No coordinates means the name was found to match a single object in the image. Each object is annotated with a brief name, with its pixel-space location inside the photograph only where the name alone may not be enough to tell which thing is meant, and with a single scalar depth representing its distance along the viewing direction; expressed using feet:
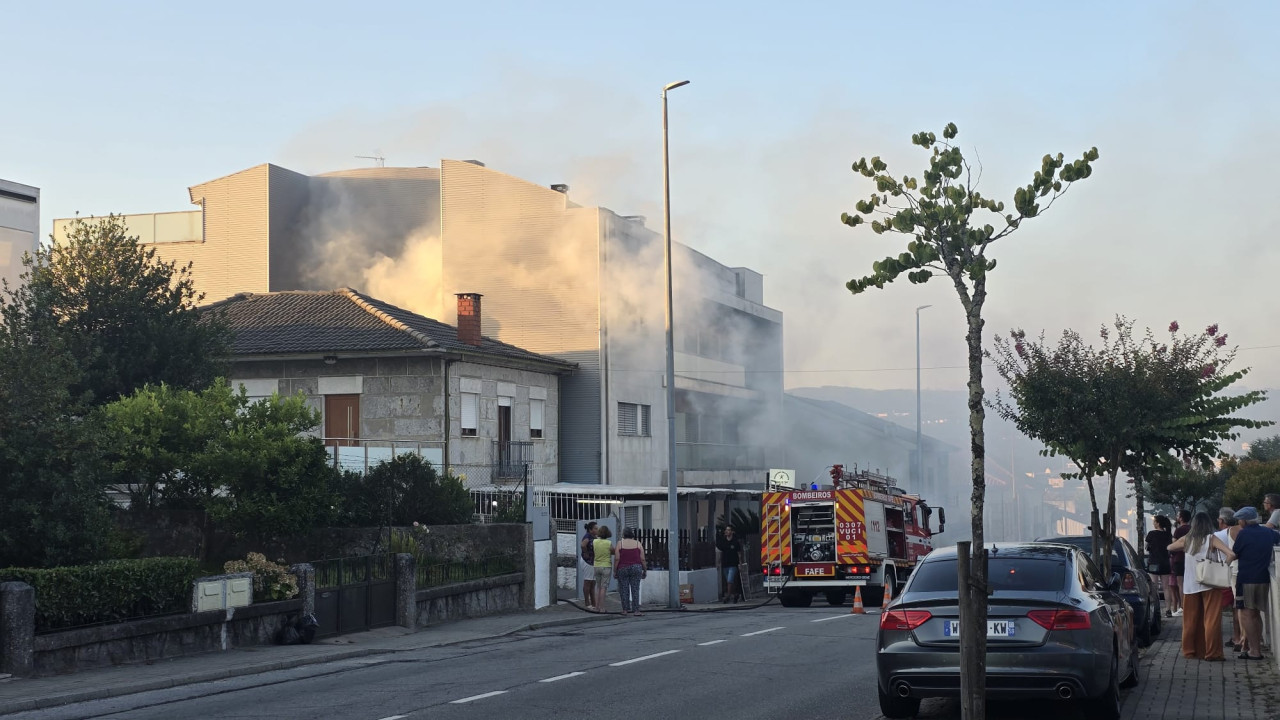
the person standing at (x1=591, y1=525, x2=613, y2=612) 84.99
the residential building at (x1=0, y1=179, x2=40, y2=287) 104.83
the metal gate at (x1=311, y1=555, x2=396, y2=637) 65.05
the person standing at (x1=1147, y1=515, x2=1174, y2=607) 70.49
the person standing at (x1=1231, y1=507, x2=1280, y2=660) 44.98
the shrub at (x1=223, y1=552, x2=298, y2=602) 61.62
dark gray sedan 32.22
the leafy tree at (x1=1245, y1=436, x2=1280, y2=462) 141.52
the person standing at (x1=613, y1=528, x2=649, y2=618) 84.79
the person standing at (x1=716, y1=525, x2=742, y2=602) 102.32
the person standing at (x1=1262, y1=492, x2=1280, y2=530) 49.26
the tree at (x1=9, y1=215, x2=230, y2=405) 93.91
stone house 115.85
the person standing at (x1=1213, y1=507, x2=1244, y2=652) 46.37
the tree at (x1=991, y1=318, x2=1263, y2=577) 60.75
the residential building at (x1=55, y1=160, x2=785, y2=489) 145.59
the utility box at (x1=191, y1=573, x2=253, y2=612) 56.44
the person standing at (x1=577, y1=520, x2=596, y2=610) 86.58
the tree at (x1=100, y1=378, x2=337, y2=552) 72.23
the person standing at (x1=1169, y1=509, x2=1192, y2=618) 65.72
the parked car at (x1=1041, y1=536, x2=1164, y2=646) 51.24
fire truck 92.48
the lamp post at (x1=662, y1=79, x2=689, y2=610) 93.61
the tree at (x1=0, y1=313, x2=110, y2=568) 53.83
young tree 28.22
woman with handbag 45.47
